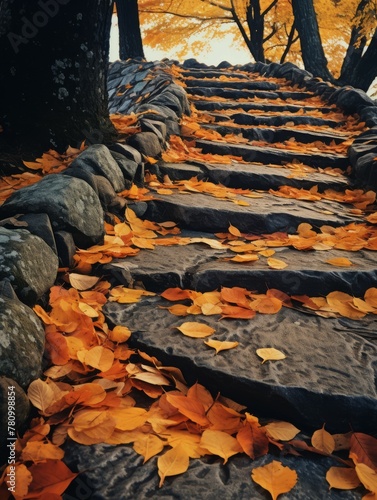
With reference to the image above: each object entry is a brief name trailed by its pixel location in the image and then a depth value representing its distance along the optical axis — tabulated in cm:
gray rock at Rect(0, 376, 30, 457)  101
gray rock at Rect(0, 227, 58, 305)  137
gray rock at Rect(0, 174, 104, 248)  179
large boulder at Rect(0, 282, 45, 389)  111
